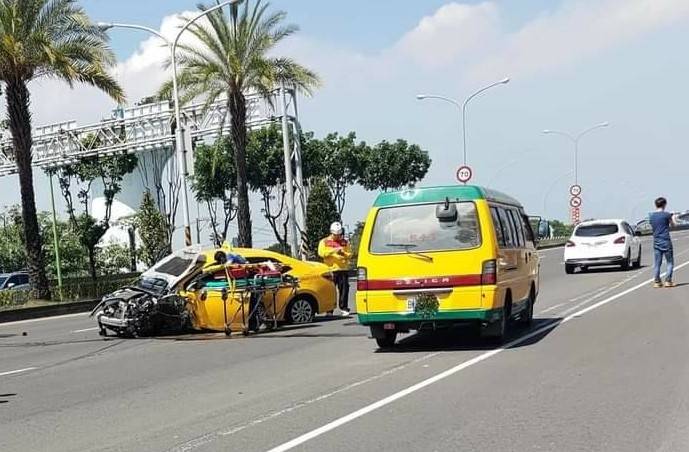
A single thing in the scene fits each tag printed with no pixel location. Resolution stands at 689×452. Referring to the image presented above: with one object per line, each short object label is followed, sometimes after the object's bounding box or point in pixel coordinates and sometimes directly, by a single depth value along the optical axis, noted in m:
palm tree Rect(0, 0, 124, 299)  26.09
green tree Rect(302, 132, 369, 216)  59.17
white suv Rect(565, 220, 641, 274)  26.88
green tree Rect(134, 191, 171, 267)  42.94
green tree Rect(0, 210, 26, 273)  57.47
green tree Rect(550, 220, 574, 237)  65.45
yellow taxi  15.69
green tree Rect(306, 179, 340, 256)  44.44
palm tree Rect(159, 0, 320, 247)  32.25
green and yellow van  11.63
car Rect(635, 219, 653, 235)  67.07
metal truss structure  39.94
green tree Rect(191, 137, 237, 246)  58.50
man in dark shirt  19.08
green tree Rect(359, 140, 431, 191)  61.94
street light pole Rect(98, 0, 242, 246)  30.25
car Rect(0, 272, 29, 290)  39.78
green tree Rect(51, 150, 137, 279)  52.53
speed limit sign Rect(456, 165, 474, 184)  39.44
